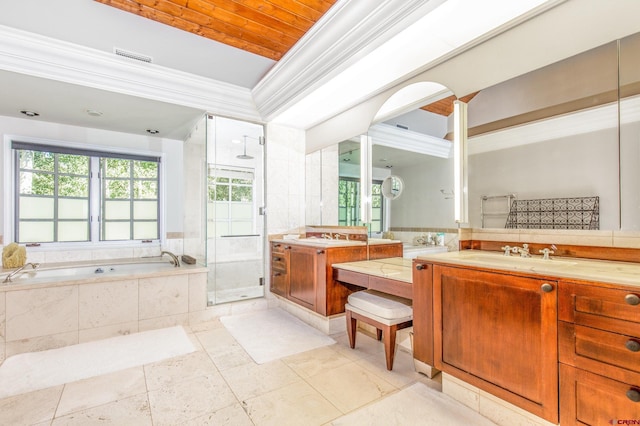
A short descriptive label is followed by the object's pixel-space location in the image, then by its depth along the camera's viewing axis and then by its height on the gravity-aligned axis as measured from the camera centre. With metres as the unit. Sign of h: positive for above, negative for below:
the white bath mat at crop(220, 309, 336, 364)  2.49 -1.16
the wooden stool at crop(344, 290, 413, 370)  2.11 -0.75
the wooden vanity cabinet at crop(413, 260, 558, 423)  1.33 -0.61
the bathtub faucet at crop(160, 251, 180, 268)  3.51 -0.57
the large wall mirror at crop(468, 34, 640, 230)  1.44 +0.39
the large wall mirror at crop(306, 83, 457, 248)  2.28 +0.42
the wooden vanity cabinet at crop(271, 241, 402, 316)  2.76 -0.59
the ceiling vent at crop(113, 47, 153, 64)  2.59 +1.44
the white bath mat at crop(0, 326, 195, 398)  2.05 -1.16
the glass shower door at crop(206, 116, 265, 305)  3.53 +0.05
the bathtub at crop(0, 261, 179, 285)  2.68 -0.61
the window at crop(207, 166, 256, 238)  3.54 +0.16
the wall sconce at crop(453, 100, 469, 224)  2.11 +0.38
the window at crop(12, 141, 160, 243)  3.55 +0.25
